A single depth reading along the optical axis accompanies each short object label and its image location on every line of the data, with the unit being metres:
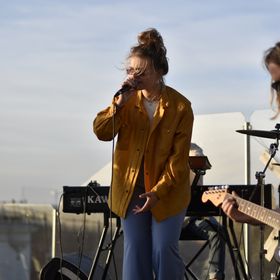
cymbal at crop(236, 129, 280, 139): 7.30
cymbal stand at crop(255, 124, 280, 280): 7.33
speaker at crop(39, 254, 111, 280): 7.88
